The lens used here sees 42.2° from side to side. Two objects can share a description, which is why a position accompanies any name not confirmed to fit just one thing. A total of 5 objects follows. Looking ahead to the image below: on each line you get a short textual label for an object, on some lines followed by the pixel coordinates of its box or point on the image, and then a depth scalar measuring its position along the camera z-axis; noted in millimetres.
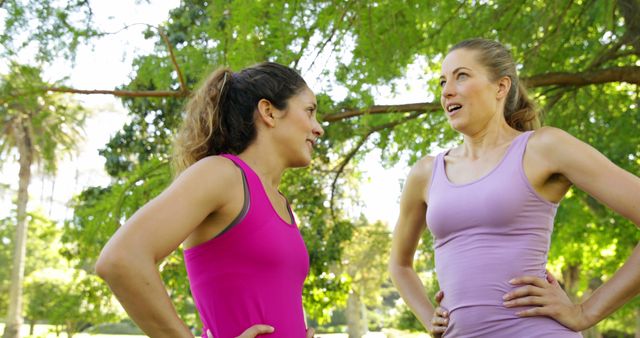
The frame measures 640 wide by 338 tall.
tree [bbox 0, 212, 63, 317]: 35375
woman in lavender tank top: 2615
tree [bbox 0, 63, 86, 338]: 5522
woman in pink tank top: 1938
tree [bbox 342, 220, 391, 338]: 10961
